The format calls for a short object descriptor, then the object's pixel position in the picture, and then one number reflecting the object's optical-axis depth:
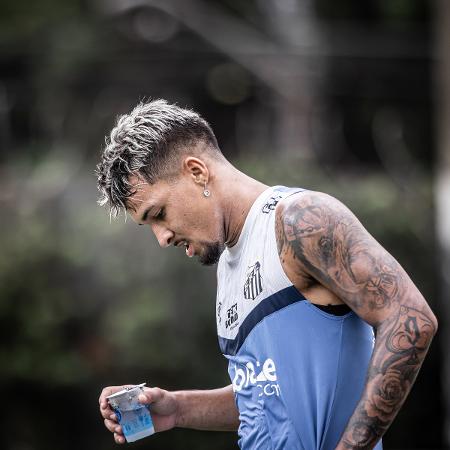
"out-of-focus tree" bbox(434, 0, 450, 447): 18.66
